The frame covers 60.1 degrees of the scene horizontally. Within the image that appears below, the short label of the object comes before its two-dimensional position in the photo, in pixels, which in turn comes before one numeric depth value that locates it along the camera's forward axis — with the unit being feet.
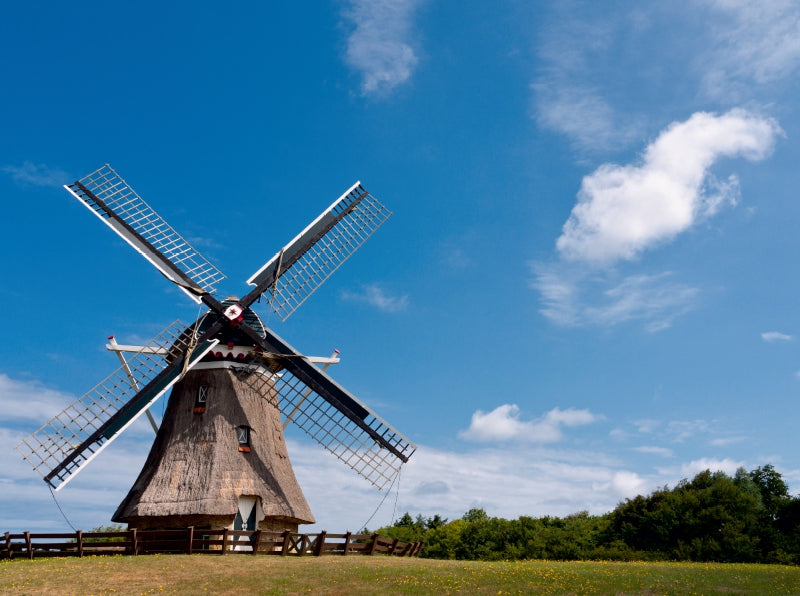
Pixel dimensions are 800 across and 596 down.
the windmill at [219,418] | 86.02
